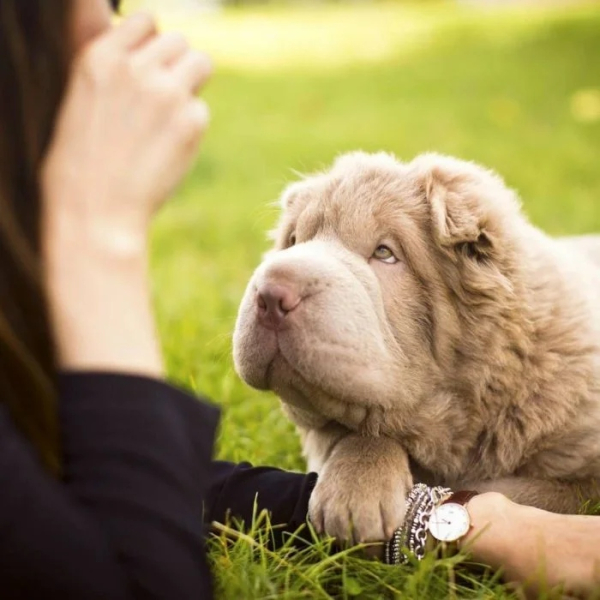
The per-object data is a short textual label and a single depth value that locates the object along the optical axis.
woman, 1.05
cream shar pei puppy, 1.31
